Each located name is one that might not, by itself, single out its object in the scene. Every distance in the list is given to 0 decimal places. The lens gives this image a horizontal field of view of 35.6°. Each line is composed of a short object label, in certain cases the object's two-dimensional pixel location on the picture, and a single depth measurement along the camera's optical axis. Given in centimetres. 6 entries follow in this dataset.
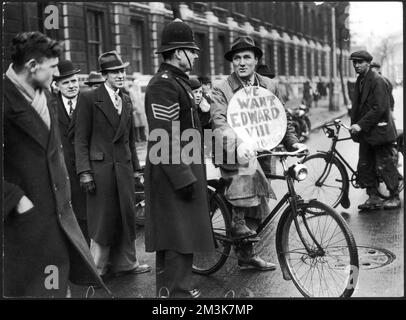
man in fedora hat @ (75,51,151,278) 514
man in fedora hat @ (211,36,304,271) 500
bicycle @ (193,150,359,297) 429
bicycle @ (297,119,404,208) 704
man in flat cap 698
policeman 418
